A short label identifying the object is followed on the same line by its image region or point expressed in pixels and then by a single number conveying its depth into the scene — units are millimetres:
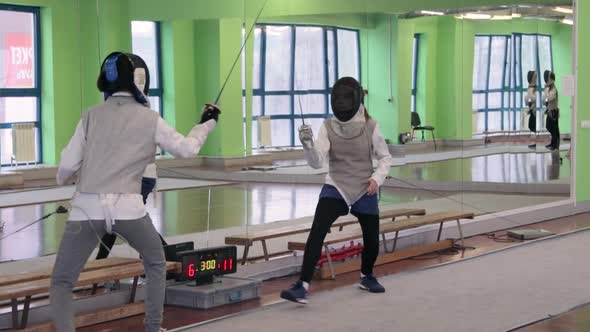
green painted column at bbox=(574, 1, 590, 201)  9664
